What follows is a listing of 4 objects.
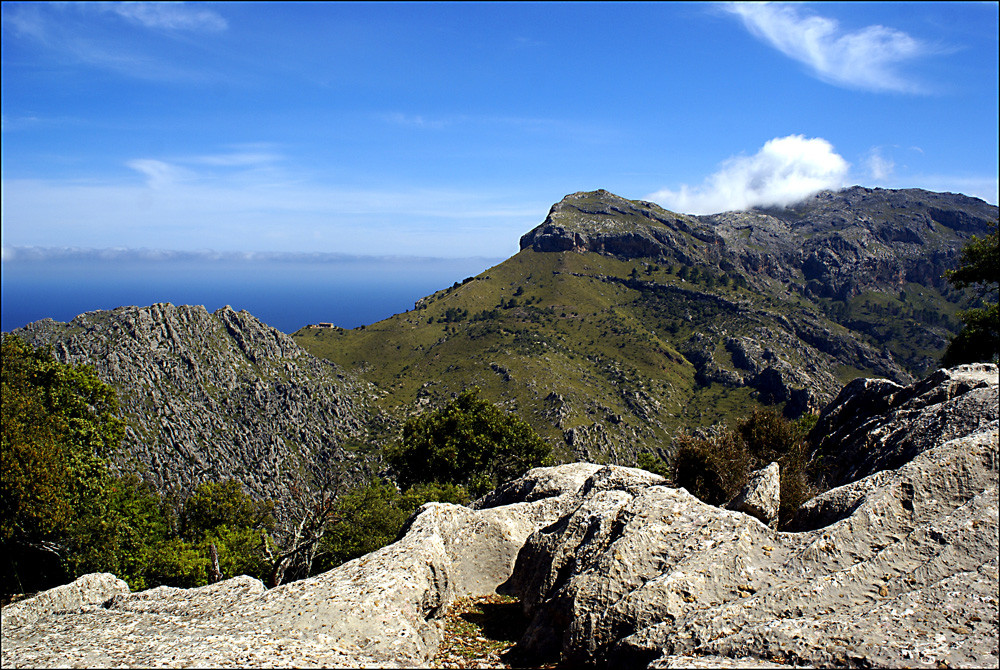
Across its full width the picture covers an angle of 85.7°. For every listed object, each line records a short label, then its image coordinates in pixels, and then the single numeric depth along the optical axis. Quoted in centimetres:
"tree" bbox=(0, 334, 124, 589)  2017
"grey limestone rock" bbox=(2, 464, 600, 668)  1109
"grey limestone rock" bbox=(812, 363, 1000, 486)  1605
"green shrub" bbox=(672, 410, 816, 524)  1807
